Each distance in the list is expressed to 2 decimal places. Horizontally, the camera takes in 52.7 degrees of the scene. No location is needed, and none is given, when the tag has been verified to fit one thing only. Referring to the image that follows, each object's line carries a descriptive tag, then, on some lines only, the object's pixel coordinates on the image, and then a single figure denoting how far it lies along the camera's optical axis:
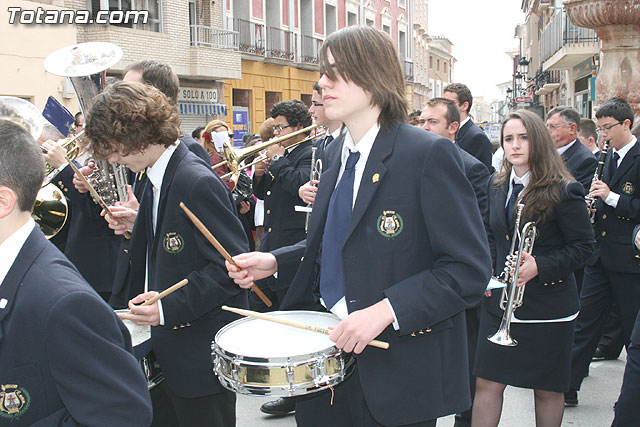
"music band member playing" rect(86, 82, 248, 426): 2.83
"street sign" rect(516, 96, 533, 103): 34.07
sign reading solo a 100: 19.94
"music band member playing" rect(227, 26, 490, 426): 2.18
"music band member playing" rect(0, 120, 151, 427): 1.72
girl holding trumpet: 3.80
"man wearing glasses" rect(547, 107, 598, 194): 6.20
